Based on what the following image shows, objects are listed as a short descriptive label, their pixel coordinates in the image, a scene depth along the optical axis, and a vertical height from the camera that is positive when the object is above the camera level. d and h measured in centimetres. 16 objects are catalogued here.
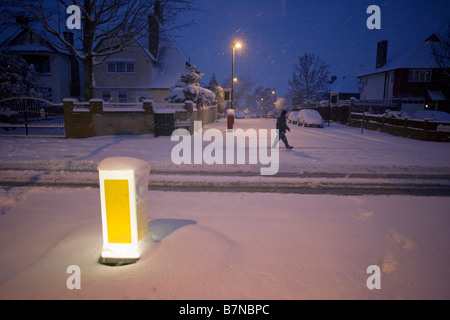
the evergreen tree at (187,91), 2127 +154
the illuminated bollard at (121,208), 309 -104
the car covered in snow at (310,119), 2653 -62
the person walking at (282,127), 1204 -62
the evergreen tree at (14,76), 2200 +276
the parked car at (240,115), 5575 -57
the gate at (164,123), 1603 -62
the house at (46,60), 3084 +563
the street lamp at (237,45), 2469 +572
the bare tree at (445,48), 2736 +642
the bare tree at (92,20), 1584 +520
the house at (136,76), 3095 +395
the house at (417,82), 3375 +359
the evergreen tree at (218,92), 4354 +307
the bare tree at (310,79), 5234 +601
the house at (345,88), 5188 +439
